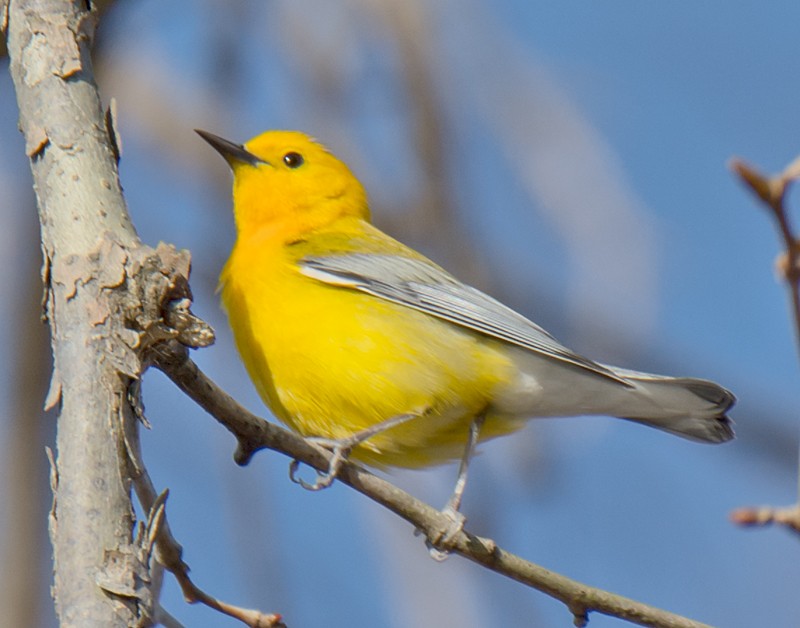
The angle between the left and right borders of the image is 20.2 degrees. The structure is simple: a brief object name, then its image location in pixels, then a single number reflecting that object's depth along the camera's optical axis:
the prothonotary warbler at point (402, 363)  8.76
